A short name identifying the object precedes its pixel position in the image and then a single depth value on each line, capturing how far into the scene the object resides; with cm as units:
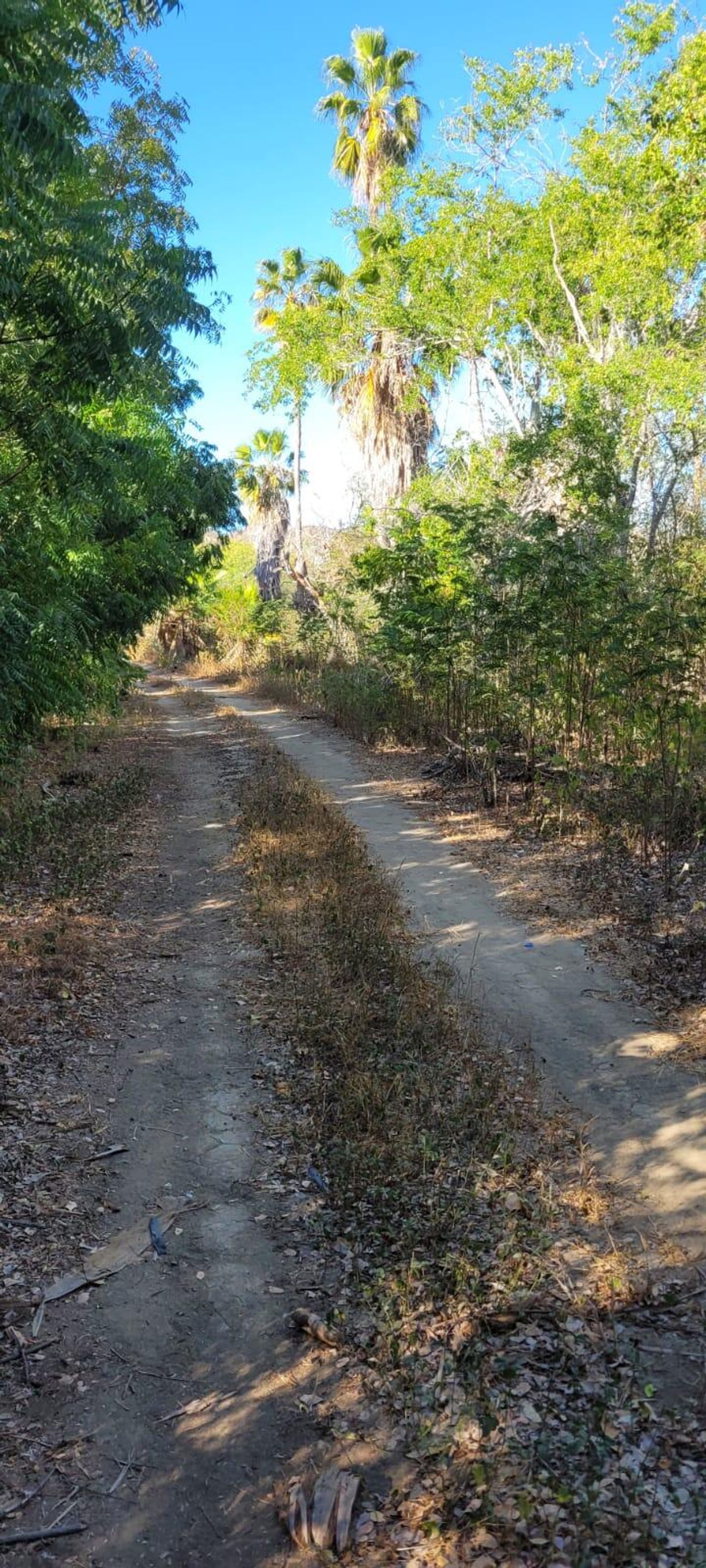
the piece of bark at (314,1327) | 330
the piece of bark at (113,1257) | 363
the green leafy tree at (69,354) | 373
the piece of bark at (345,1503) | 256
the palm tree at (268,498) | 3225
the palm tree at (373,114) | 2334
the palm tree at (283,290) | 2655
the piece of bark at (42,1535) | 262
